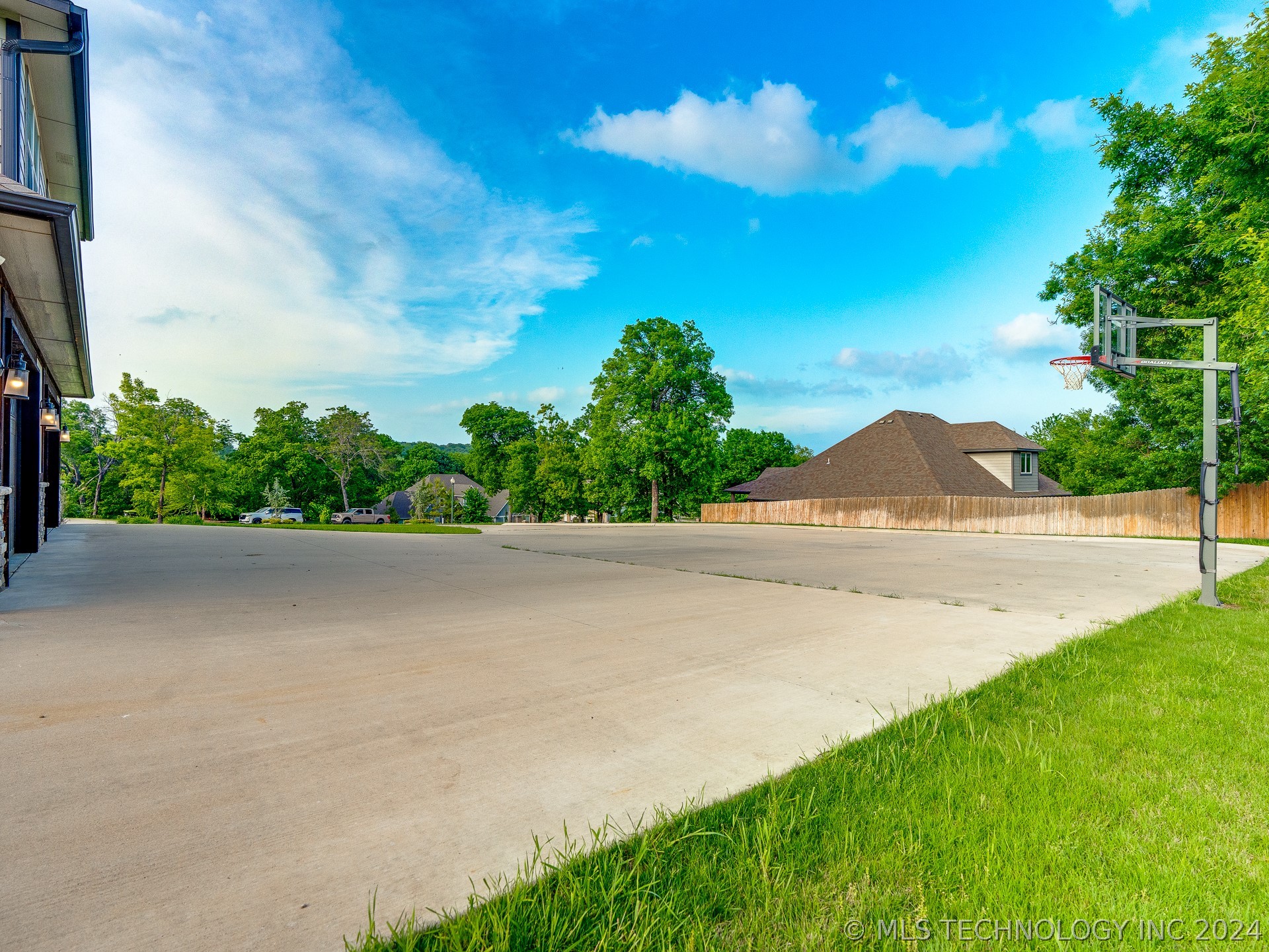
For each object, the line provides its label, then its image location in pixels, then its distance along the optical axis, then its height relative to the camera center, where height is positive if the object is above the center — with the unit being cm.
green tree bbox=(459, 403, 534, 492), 6569 +477
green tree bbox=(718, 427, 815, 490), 6469 +273
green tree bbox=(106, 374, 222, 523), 3381 +205
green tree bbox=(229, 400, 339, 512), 5075 +125
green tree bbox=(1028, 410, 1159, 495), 2469 +140
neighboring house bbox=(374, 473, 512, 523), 6122 -282
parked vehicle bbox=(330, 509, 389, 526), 5108 -376
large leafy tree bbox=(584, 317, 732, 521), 3675 +387
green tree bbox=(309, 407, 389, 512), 5353 +311
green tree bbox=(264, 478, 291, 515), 4656 -172
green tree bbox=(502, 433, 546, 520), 4878 -56
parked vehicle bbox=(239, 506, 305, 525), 4525 -322
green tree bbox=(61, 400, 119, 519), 4875 +58
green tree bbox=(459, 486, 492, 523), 4784 -257
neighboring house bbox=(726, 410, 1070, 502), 3434 +72
